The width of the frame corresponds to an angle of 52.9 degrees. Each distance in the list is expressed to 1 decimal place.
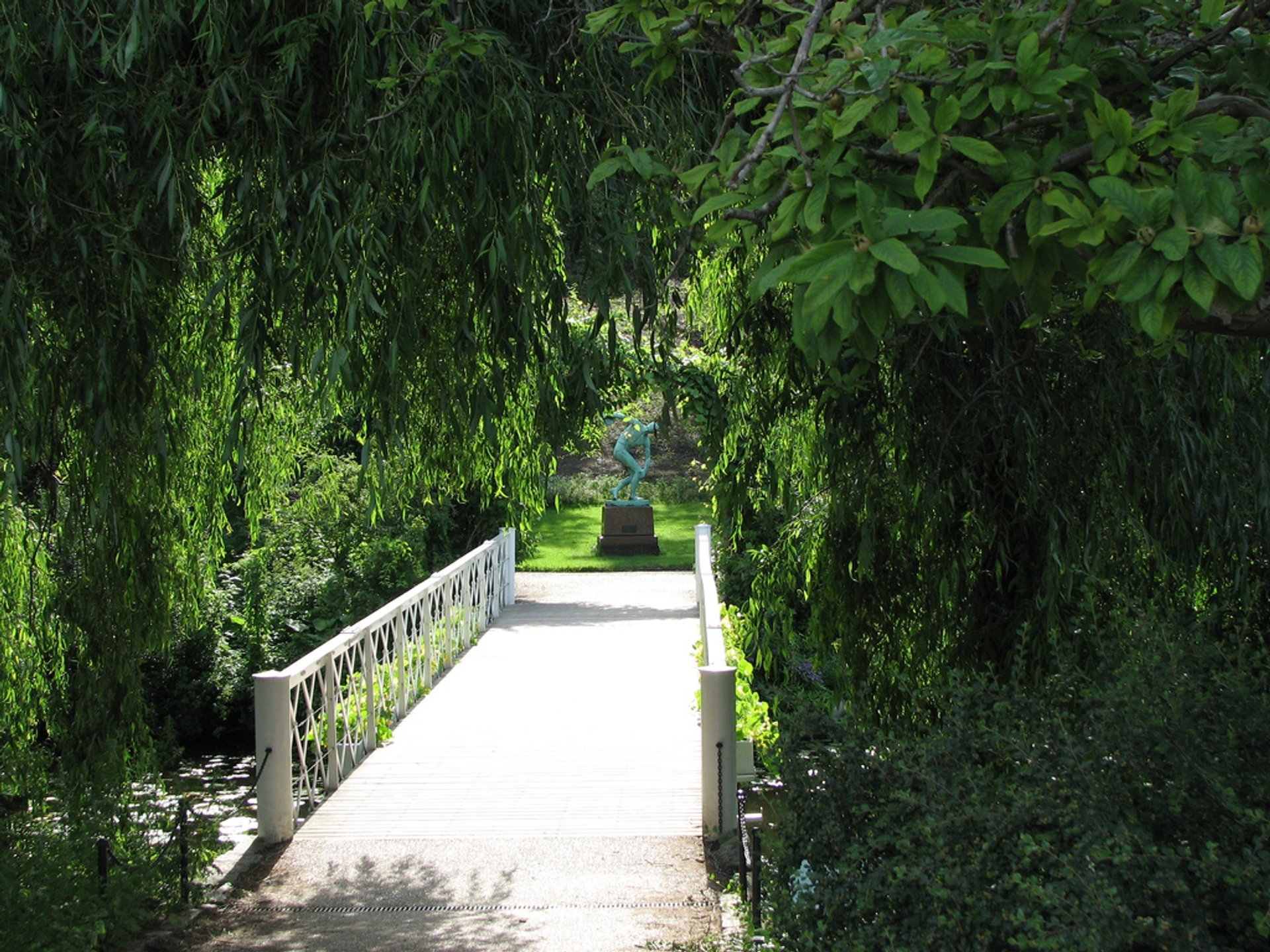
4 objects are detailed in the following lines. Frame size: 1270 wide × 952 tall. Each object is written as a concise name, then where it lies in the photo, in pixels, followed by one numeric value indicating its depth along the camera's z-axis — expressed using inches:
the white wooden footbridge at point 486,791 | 235.8
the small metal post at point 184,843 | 237.0
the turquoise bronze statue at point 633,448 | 952.3
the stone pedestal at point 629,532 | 983.6
